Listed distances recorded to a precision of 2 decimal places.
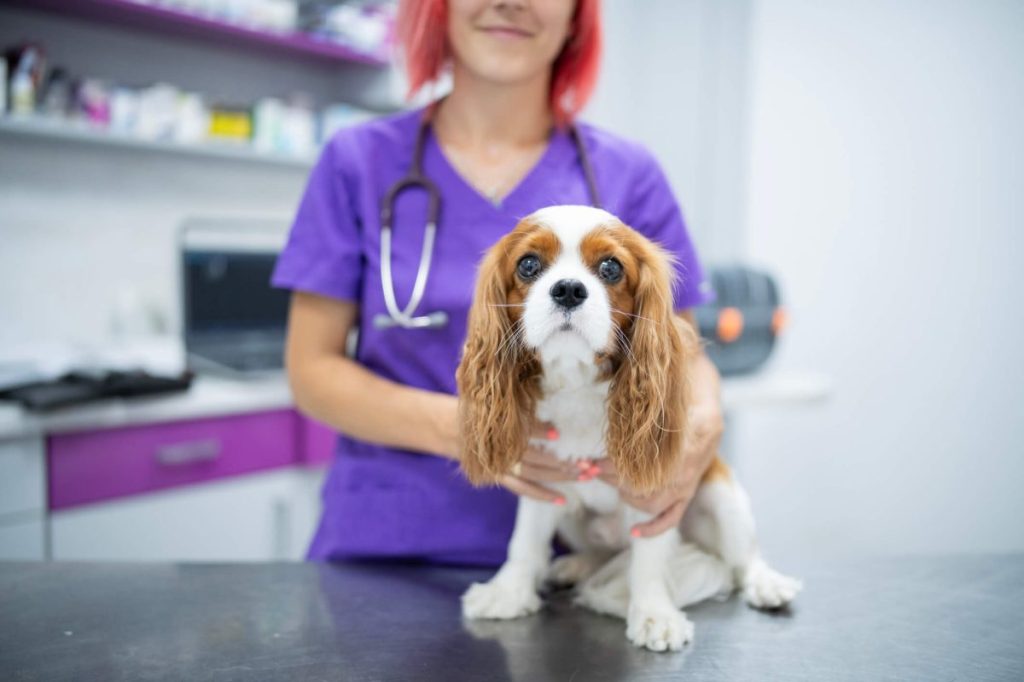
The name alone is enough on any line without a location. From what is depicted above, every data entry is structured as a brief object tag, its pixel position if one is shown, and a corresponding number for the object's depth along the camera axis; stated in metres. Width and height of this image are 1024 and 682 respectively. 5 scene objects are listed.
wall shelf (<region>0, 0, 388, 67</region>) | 2.37
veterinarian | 1.19
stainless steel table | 0.89
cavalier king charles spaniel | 0.82
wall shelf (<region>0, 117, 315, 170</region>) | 2.18
